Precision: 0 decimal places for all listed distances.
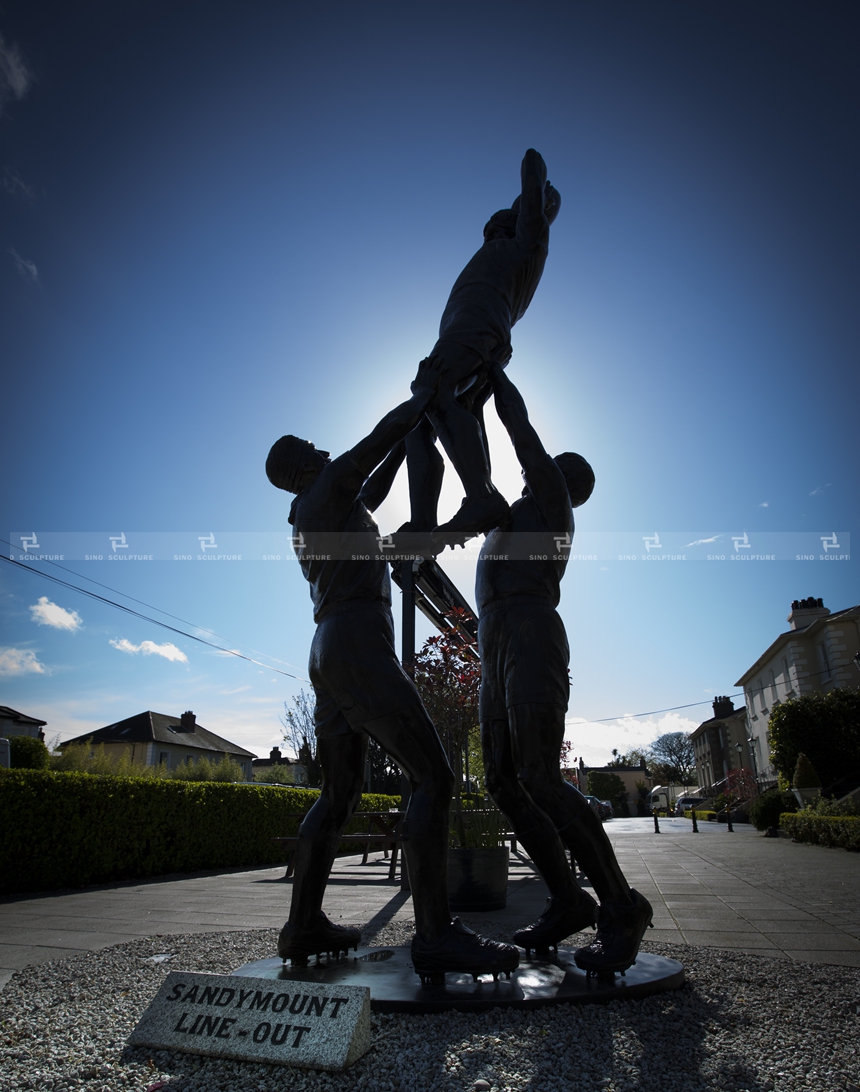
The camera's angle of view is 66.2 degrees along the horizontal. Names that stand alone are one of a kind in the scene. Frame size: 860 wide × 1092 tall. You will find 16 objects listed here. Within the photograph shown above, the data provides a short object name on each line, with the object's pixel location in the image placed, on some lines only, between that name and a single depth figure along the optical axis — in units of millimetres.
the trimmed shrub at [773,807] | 19500
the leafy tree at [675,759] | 75438
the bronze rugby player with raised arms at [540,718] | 2717
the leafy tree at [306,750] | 26259
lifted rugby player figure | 3318
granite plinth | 1995
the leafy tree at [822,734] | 21891
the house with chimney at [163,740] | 36838
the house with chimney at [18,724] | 25530
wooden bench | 8977
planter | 5562
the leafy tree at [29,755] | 16406
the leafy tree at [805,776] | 19469
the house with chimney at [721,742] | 53562
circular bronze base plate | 2363
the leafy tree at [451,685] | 7809
